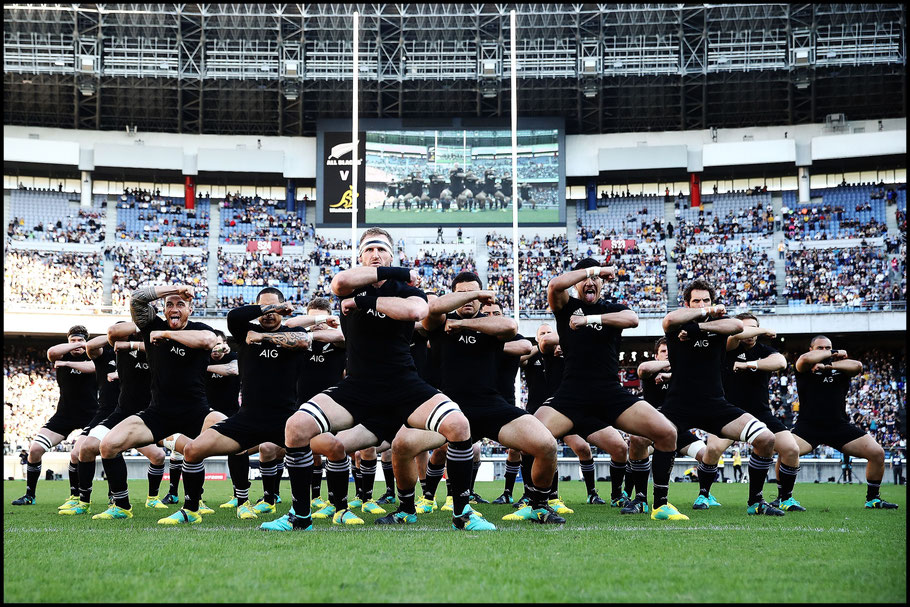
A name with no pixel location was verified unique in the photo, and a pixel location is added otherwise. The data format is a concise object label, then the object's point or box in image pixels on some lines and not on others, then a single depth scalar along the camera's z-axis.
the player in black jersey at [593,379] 10.02
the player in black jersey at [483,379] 9.18
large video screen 46.06
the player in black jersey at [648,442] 11.58
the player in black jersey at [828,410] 13.05
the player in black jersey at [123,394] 11.29
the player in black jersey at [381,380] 8.45
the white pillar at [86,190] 47.12
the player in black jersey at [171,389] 10.35
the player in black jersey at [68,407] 14.71
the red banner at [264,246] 46.16
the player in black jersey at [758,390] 12.35
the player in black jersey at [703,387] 11.22
